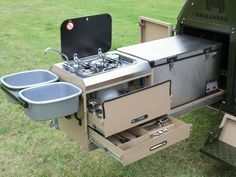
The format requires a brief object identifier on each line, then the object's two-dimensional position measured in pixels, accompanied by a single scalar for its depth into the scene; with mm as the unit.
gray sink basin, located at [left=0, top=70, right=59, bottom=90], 2255
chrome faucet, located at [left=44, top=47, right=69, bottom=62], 2330
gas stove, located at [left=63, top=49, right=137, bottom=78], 2249
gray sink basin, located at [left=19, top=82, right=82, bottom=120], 1953
